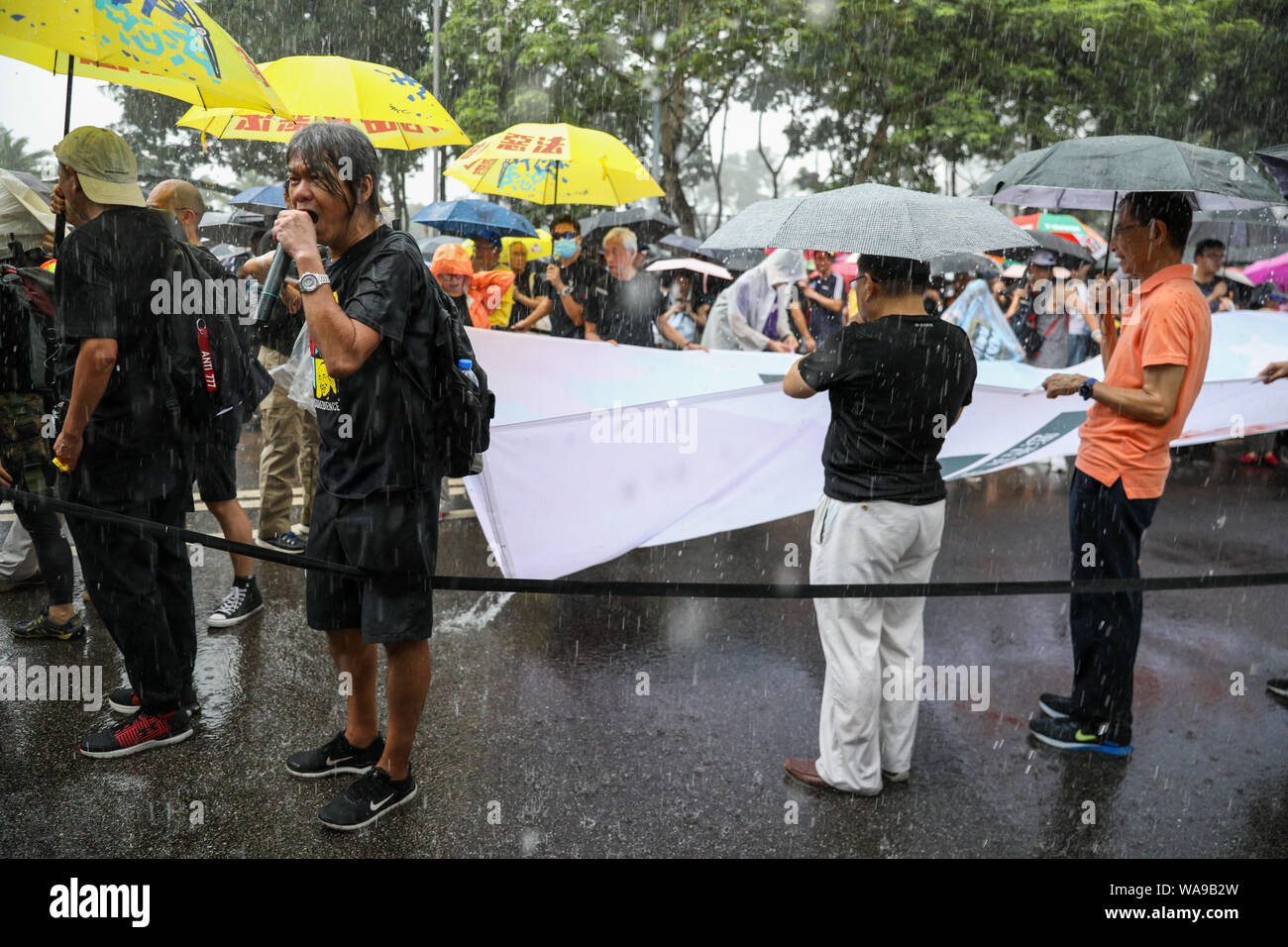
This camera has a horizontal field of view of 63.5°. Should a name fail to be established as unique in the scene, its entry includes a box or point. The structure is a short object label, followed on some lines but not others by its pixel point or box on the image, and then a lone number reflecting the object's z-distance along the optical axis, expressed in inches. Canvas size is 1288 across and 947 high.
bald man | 186.4
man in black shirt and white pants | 133.0
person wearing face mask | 292.4
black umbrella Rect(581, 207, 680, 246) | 546.3
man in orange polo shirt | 143.0
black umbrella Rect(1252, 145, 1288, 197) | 187.8
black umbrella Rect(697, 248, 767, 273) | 306.9
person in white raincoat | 331.0
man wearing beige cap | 134.8
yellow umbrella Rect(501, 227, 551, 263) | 522.0
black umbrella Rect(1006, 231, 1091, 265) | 430.9
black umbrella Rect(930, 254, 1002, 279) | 215.3
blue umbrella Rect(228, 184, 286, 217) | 422.6
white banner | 204.1
